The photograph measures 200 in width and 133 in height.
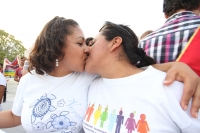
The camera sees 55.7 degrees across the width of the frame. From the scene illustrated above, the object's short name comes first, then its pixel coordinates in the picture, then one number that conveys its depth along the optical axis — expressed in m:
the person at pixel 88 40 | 1.46
